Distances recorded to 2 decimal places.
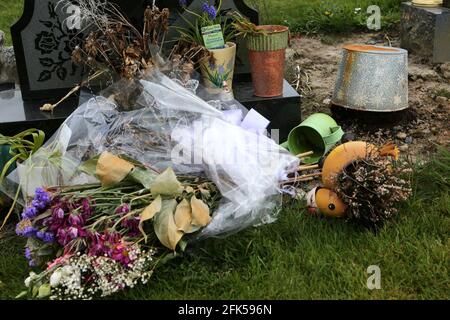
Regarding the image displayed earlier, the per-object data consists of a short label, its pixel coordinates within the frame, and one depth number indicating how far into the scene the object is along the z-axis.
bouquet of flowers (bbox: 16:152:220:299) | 2.33
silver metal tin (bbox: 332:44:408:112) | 3.63
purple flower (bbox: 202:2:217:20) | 3.45
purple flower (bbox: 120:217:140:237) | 2.51
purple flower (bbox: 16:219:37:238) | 2.47
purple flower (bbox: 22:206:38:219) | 2.51
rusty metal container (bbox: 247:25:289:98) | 3.42
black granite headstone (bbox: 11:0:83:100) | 3.58
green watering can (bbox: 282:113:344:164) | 3.41
